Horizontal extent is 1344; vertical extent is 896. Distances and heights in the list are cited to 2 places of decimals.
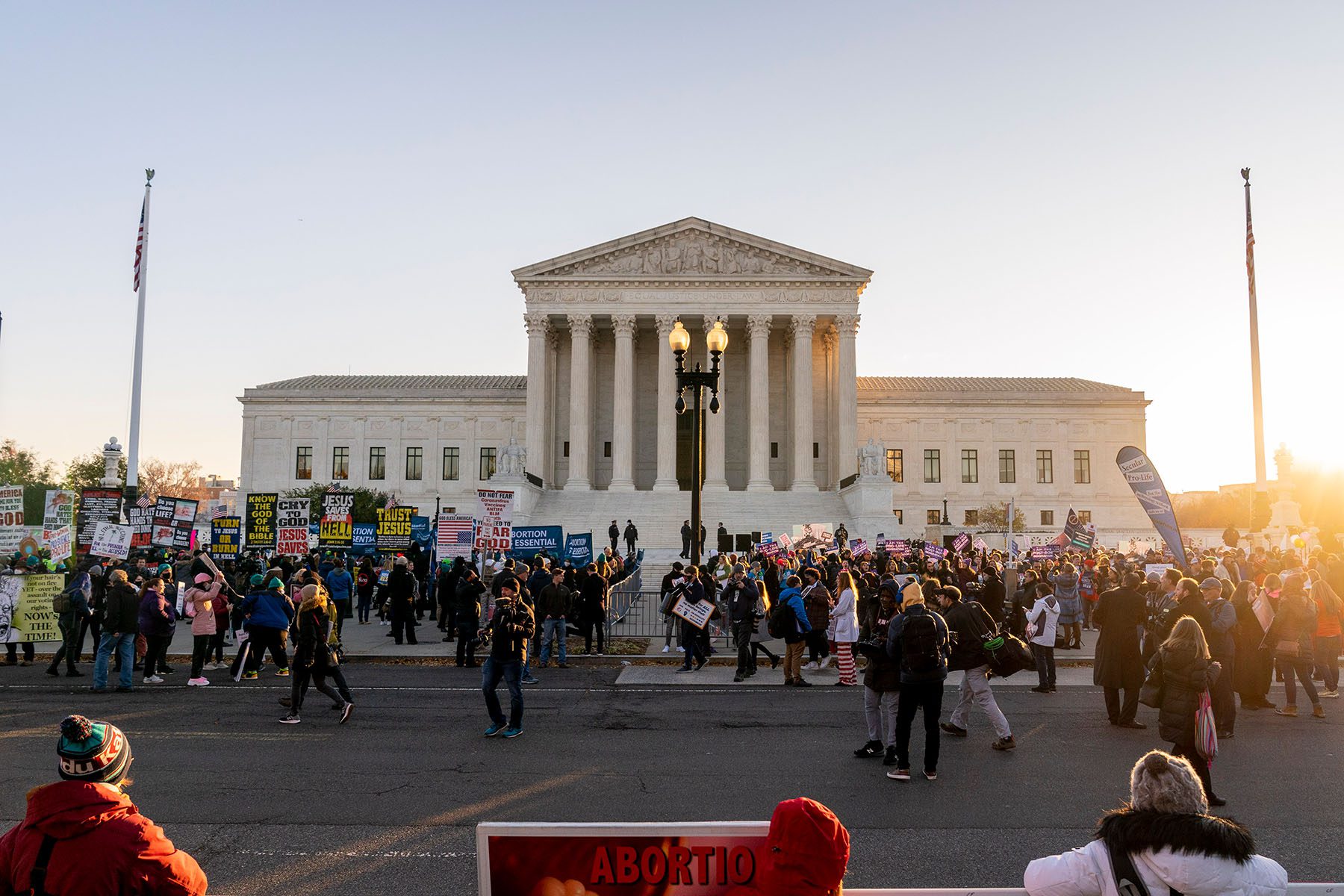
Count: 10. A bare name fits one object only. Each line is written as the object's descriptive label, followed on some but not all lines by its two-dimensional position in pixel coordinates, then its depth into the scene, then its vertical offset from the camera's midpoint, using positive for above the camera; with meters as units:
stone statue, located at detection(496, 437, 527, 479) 52.41 +3.16
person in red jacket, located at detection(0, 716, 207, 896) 3.30 -1.17
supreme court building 54.75 +6.84
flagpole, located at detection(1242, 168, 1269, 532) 27.44 +4.38
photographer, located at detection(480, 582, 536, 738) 11.12 -1.64
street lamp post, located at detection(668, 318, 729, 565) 18.28 +2.82
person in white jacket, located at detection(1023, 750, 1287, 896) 3.32 -1.19
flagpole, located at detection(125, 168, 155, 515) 32.66 +5.61
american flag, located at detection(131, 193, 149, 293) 33.22 +9.64
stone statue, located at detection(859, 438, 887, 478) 50.81 +3.16
